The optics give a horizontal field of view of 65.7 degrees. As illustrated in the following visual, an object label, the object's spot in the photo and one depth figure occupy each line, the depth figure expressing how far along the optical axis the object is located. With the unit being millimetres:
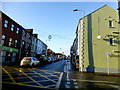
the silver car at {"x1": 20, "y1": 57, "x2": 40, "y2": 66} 14812
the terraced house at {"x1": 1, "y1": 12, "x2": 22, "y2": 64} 18625
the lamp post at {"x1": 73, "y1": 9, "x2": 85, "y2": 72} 13676
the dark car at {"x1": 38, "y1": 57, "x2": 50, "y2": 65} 21961
